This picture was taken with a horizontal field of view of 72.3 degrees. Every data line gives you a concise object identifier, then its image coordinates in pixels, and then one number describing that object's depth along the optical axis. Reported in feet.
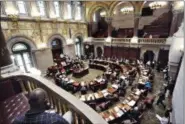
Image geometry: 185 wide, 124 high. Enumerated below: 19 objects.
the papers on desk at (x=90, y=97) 27.46
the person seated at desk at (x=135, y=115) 21.48
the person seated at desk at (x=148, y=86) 30.57
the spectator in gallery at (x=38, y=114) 5.18
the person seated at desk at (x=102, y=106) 25.71
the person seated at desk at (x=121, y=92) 30.40
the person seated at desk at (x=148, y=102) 25.26
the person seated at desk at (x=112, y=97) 27.54
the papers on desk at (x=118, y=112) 21.75
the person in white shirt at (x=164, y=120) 20.04
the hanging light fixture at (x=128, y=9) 57.00
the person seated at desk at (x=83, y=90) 32.71
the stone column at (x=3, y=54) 11.99
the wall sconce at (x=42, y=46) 46.76
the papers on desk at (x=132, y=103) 24.13
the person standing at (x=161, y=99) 25.56
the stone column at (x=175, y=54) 31.36
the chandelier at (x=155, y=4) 44.81
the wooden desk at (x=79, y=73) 44.37
